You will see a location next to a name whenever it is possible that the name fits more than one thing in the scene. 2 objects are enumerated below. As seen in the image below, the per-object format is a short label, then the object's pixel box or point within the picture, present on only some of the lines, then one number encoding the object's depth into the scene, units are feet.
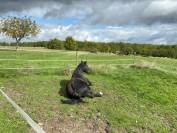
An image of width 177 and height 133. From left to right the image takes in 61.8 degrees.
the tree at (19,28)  76.01
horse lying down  17.37
